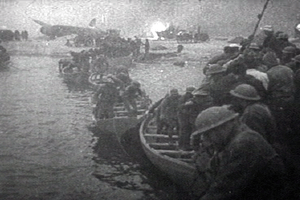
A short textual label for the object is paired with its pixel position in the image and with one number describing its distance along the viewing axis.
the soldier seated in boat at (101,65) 23.80
